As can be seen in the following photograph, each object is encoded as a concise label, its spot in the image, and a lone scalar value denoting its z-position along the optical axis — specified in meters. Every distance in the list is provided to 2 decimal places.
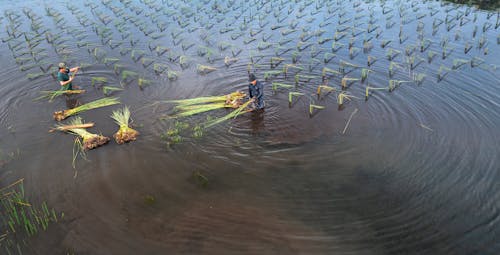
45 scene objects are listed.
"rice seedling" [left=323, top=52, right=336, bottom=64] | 9.77
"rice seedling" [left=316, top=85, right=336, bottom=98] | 8.13
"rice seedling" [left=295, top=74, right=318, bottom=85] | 8.98
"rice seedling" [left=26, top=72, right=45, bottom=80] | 9.40
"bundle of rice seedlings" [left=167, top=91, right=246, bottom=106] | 7.72
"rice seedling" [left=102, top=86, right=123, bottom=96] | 8.57
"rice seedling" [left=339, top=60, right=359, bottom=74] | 9.15
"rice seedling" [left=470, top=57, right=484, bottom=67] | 8.83
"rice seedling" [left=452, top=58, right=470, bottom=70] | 8.85
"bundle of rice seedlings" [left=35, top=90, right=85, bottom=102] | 8.45
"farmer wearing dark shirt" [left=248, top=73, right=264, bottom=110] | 7.24
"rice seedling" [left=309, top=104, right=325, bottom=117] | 7.49
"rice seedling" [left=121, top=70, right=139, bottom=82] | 9.25
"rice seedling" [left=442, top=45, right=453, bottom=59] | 9.48
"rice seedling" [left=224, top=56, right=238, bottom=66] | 10.04
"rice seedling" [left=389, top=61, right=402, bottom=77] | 8.82
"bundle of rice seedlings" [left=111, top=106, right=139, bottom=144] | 6.75
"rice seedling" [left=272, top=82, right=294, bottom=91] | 8.23
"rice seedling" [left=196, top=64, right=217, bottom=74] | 9.65
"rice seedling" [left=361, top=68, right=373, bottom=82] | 8.66
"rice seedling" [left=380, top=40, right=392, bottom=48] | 10.37
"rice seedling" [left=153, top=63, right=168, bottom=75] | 9.75
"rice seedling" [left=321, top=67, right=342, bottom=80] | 8.94
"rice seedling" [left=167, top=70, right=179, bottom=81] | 9.30
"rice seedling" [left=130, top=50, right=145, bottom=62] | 10.54
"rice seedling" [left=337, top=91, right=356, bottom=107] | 7.71
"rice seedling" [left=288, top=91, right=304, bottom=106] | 7.74
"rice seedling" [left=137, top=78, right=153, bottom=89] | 8.93
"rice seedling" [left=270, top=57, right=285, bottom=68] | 9.85
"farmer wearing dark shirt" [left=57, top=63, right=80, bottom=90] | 8.26
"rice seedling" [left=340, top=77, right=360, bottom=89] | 8.45
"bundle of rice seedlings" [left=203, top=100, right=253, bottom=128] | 7.11
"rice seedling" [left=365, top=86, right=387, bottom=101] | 7.93
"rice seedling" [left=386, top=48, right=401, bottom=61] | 9.66
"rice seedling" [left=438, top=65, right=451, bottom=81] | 8.47
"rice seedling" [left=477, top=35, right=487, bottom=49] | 9.73
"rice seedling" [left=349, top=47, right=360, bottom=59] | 9.99
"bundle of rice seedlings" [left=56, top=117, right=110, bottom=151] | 6.57
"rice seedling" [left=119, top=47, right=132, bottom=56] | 10.98
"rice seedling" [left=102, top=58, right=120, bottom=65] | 10.30
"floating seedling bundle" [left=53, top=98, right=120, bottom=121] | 7.59
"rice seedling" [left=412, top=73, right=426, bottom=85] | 8.33
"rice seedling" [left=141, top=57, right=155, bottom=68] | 10.17
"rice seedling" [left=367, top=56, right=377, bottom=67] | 9.42
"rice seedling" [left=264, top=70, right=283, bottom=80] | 8.95
